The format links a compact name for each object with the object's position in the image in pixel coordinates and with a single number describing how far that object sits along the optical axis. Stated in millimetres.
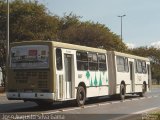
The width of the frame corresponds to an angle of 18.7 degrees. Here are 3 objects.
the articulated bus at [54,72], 20781
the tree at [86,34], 59000
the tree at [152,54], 106981
